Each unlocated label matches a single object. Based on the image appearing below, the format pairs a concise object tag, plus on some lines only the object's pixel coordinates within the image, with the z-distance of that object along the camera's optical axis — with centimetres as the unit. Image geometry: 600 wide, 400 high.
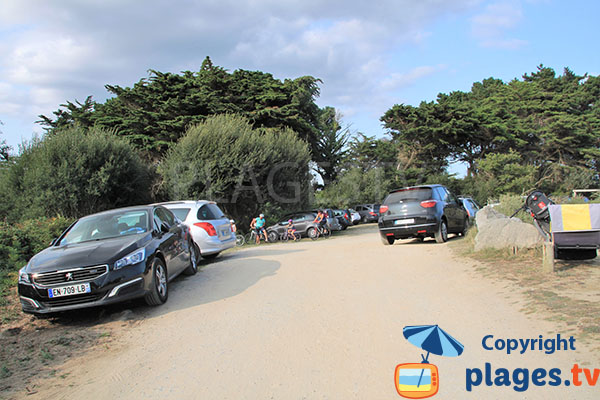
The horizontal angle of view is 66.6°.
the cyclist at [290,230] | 2509
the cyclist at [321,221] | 2523
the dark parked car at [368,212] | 4238
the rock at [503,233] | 950
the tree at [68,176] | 1984
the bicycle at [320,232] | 2525
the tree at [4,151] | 2729
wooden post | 756
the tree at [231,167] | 2453
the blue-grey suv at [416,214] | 1362
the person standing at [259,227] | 2473
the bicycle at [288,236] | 2509
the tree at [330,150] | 5106
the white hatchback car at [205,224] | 1234
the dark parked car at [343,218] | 3309
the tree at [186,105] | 3444
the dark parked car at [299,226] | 2546
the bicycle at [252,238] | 2533
